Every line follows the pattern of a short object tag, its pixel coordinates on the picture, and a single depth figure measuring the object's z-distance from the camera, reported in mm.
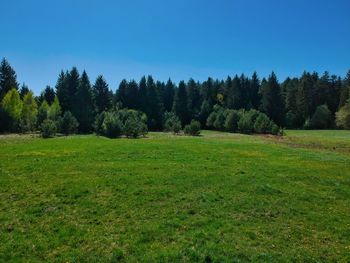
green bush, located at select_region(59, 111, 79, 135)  60750
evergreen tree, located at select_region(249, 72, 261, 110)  107412
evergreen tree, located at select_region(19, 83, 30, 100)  85988
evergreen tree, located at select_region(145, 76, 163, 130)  91000
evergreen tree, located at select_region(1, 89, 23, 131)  63131
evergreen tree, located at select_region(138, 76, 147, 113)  92438
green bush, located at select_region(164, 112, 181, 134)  67750
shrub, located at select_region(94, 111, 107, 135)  59612
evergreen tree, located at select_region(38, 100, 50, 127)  69188
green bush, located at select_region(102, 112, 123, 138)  52375
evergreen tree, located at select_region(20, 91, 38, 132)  66375
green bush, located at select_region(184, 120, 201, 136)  65125
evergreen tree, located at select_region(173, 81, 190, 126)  97562
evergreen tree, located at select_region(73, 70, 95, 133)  74750
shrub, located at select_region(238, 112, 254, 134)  75062
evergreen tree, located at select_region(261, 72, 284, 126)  98812
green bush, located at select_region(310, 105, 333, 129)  95500
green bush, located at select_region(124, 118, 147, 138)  53125
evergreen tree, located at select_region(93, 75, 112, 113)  86625
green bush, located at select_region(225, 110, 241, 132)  80500
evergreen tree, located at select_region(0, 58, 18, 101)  75812
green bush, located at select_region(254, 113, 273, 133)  72438
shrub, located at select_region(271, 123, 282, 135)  70125
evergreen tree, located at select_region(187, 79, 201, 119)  100875
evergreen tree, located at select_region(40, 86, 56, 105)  86375
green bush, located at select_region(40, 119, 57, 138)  51288
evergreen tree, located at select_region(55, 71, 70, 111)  80562
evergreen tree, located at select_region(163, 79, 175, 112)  105250
